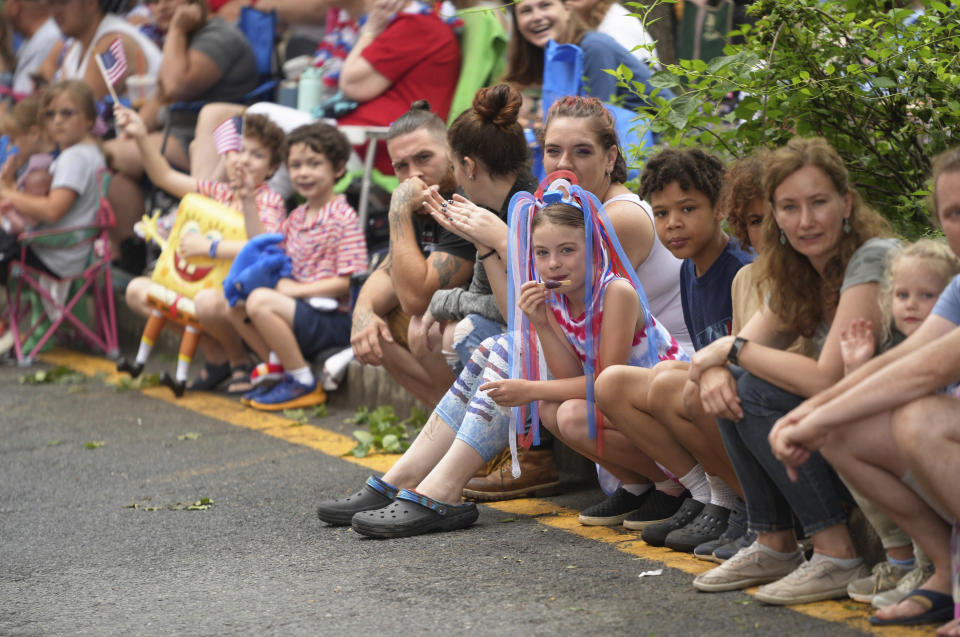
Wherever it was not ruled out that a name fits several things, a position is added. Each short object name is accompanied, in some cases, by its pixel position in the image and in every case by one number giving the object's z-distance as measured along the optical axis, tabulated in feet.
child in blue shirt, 24.89
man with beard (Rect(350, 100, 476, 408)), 34.58
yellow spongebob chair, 48.73
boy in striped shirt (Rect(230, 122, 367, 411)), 45.11
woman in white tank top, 30.04
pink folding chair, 57.95
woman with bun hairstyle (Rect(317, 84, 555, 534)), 29.58
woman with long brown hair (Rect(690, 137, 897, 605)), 21.53
